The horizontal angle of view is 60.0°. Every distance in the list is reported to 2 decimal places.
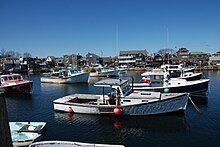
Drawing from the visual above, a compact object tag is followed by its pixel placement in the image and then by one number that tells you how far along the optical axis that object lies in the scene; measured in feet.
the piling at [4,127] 17.16
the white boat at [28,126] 45.24
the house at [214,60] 345.12
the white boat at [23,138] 38.60
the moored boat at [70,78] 159.12
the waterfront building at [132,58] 384.06
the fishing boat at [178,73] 119.34
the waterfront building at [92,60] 433.11
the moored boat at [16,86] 107.55
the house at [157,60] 365.32
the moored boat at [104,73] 216.54
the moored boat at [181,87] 88.53
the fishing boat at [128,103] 60.18
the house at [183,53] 399.20
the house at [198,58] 357.71
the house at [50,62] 399.07
